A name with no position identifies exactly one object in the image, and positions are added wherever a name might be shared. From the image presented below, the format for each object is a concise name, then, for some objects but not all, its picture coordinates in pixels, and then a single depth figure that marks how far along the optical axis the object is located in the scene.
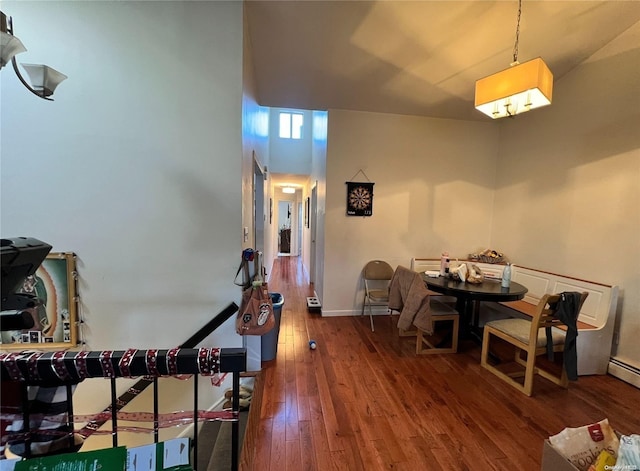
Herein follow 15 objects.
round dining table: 2.49
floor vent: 3.98
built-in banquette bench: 2.46
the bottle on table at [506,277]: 2.73
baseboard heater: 2.36
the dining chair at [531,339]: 2.16
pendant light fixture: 1.84
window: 6.31
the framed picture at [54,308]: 1.98
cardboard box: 1.08
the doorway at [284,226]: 10.86
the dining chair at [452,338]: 2.81
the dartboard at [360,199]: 3.74
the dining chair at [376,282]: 3.58
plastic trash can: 2.58
